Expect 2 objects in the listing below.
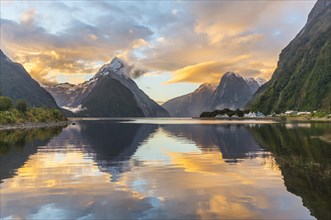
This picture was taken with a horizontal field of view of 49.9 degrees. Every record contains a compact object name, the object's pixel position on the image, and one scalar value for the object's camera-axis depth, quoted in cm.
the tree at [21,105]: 15600
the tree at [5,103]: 14252
